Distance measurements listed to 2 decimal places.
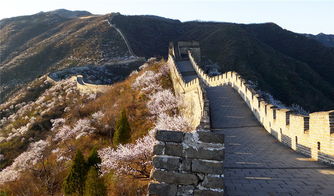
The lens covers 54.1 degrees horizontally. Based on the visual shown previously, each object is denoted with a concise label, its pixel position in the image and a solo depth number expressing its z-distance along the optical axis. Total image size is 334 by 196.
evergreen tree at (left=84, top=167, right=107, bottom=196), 12.24
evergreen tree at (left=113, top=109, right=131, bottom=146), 20.27
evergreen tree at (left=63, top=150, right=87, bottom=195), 15.42
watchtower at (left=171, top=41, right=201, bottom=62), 46.66
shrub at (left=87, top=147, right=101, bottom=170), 15.86
